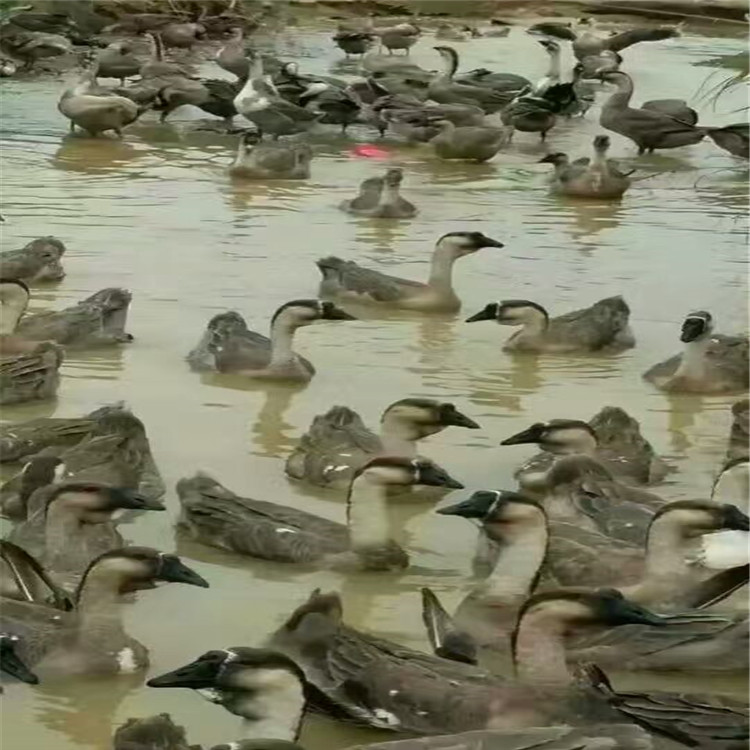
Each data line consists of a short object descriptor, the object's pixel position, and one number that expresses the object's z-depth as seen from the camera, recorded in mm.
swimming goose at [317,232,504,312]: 7395
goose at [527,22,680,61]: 14930
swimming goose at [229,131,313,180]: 9930
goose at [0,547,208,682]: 4109
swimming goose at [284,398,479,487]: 5445
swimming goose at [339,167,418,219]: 9000
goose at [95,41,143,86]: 13094
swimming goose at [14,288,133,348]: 6656
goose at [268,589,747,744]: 3691
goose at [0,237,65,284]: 7422
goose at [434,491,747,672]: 4164
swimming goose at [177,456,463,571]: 4793
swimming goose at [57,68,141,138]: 10961
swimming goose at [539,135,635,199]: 9617
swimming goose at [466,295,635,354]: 6848
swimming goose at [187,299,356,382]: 6441
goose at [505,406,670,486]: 5461
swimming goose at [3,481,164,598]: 4633
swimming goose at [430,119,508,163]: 10648
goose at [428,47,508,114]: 12445
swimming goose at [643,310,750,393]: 6391
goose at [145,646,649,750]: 3502
